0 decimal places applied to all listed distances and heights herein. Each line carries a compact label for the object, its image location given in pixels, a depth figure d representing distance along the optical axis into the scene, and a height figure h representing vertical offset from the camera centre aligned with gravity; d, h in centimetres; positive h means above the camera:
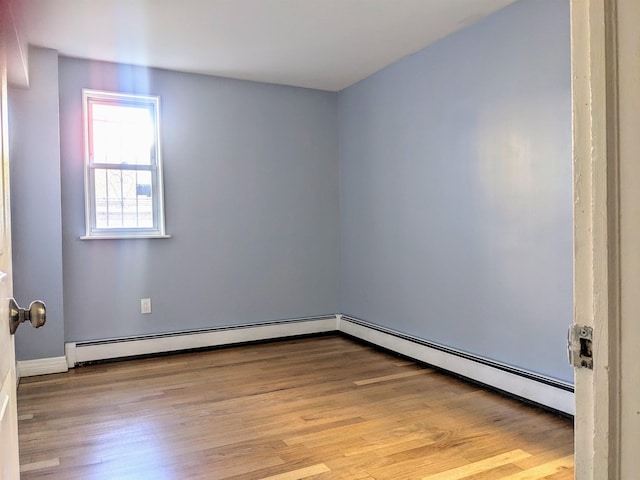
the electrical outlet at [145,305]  379 -54
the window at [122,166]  366 +56
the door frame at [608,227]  51 +0
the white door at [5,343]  88 -20
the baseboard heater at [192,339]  357 -85
